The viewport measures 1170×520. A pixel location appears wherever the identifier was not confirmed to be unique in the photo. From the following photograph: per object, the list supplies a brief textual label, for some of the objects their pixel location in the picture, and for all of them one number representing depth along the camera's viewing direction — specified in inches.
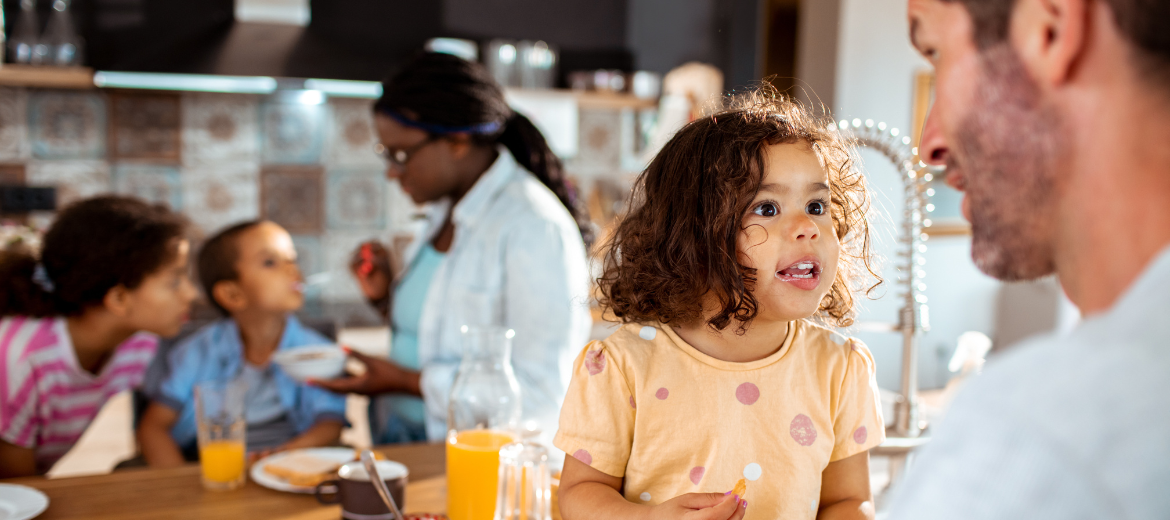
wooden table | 40.8
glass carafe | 38.2
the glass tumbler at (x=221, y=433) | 44.2
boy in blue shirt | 72.2
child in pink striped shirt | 62.5
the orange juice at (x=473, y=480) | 38.1
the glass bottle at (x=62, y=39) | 116.1
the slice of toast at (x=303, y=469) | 43.8
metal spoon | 36.3
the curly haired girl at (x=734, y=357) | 31.3
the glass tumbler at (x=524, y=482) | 32.3
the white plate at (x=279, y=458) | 43.5
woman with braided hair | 60.9
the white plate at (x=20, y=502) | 39.4
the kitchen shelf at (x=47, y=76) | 117.3
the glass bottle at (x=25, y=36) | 115.9
